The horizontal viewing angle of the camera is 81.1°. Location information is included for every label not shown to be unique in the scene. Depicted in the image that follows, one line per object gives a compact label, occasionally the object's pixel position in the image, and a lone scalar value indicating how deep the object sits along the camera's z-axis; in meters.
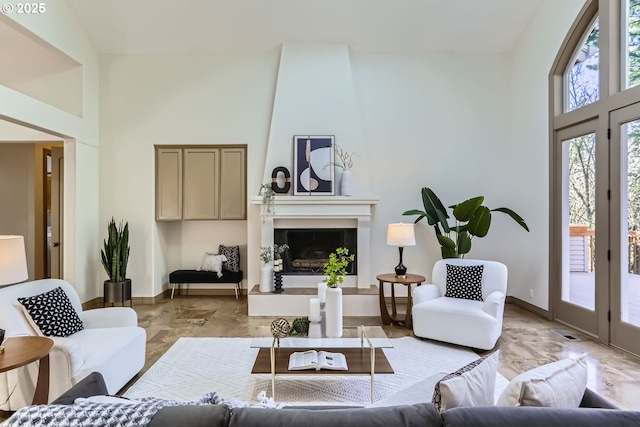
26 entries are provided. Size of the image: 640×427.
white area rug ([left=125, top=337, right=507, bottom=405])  2.91
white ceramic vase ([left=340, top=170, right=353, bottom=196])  5.62
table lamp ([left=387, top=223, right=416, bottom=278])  4.70
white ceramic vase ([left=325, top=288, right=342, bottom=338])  3.12
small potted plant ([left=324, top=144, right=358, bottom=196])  5.79
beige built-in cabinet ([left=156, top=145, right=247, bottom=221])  6.07
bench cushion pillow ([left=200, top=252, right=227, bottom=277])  6.31
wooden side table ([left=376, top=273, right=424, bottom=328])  4.63
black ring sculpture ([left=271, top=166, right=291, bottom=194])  5.73
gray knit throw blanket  1.06
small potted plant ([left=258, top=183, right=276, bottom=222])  5.56
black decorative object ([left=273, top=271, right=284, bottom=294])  5.42
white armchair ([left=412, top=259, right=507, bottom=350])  3.78
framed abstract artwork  5.71
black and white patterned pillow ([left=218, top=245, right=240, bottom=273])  6.41
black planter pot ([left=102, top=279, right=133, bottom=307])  5.28
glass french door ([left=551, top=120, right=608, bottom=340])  4.11
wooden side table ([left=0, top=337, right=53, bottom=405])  2.09
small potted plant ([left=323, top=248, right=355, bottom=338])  3.12
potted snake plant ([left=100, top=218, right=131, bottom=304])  5.30
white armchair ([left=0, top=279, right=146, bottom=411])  2.50
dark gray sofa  1.07
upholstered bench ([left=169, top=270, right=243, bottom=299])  6.22
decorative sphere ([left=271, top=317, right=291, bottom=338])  3.02
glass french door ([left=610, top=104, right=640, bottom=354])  3.74
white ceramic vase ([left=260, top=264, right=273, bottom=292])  5.37
